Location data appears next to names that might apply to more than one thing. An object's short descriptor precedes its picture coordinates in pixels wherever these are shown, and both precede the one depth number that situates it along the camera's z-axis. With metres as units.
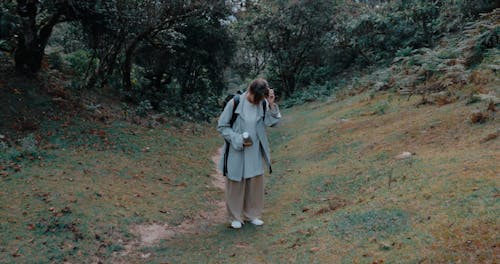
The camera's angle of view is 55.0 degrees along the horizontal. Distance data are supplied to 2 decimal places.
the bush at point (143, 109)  16.14
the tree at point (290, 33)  27.72
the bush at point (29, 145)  8.77
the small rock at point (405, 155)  8.05
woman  6.65
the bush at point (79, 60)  20.45
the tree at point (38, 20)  11.23
